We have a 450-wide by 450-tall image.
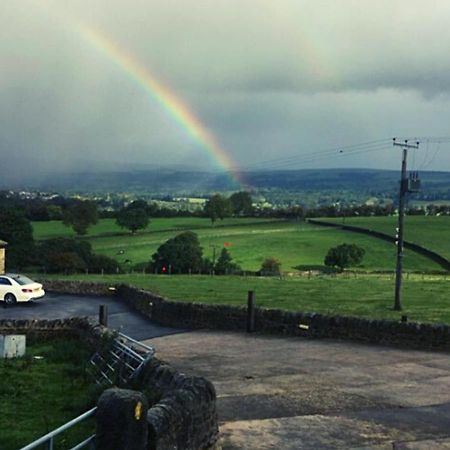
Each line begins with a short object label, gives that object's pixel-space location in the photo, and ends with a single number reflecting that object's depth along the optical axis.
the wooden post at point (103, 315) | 22.23
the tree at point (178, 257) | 75.88
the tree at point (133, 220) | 110.62
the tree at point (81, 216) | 108.69
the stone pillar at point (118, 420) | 6.70
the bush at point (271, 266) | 68.32
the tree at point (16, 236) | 76.50
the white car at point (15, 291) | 32.50
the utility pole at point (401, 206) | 27.58
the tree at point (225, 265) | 69.44
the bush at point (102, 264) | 72.50
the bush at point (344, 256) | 75.75
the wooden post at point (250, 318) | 22.52
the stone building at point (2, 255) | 45.47
